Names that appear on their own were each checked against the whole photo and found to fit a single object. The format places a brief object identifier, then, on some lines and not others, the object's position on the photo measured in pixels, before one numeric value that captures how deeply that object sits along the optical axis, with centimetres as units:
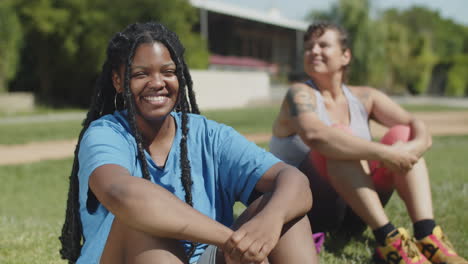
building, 2625
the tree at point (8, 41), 1720
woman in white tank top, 283
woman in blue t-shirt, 165
